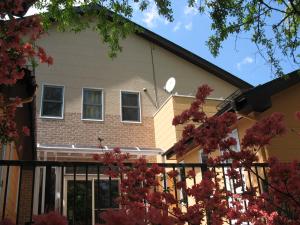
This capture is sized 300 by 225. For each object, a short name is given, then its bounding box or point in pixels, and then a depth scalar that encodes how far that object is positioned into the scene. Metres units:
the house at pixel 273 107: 6.96
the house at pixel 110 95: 11.73
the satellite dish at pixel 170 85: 12.69
